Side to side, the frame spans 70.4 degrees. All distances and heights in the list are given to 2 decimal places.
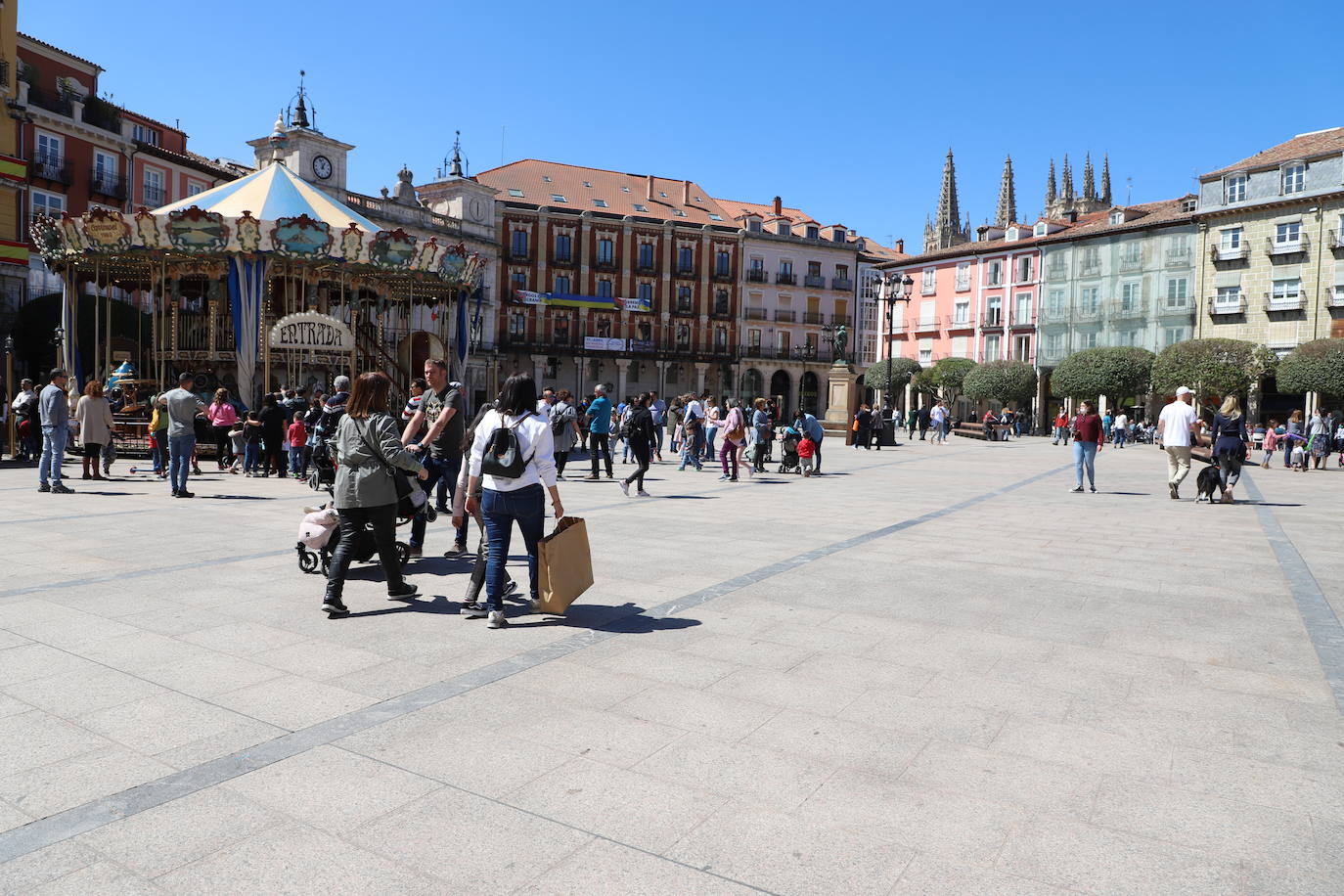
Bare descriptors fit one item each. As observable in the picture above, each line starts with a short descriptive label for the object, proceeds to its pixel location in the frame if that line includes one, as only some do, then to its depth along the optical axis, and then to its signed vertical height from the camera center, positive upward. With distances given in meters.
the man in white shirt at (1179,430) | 13.85 -0.14
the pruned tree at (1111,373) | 43.94 +2.20
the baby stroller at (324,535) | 6.79 -0.88
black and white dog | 13.89 -0.88
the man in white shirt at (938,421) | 34.81 -0.09
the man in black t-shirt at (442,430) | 7.64 -0.14
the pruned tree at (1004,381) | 49.06 +1.92
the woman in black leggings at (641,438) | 13.37 -0.33
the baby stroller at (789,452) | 18.47 -0.69
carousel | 18.02 +3.02
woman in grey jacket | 5.97 -0.32
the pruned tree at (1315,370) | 37.09 +2.08
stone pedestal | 34.84 +0.63
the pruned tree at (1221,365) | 39.84 +2.35
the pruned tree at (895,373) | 55.94 +2.69
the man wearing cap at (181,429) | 11.41 -0.24
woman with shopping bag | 5.53 -0.33
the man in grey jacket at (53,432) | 12.09 -0.30
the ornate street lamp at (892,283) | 35.02 +5.03
